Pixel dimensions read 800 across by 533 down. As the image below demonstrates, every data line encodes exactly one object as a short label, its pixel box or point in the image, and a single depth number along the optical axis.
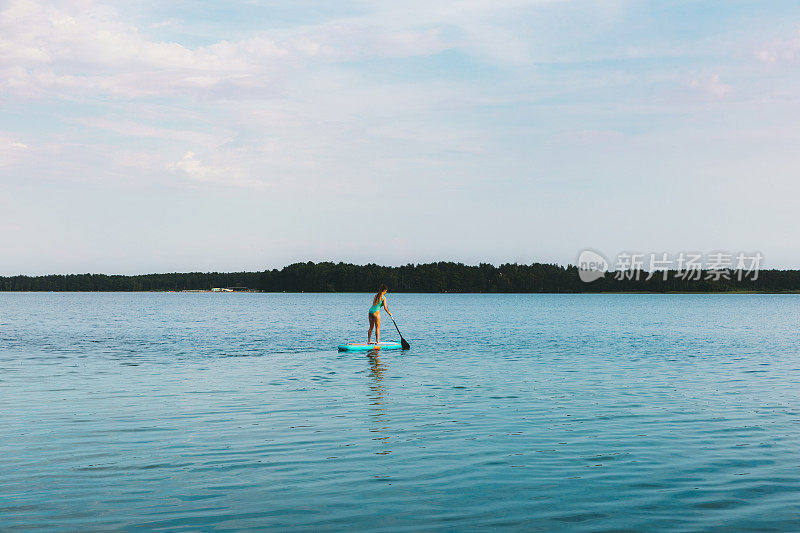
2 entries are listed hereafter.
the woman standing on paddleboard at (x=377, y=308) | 36.64
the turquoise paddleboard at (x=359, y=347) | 38.47
